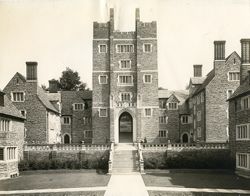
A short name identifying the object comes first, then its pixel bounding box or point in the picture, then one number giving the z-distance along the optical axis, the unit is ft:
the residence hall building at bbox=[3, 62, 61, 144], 135.44
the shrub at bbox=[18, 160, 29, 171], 108.68
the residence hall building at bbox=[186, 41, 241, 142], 134.10
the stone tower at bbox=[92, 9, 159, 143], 150.00
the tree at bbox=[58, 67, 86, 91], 256.32
